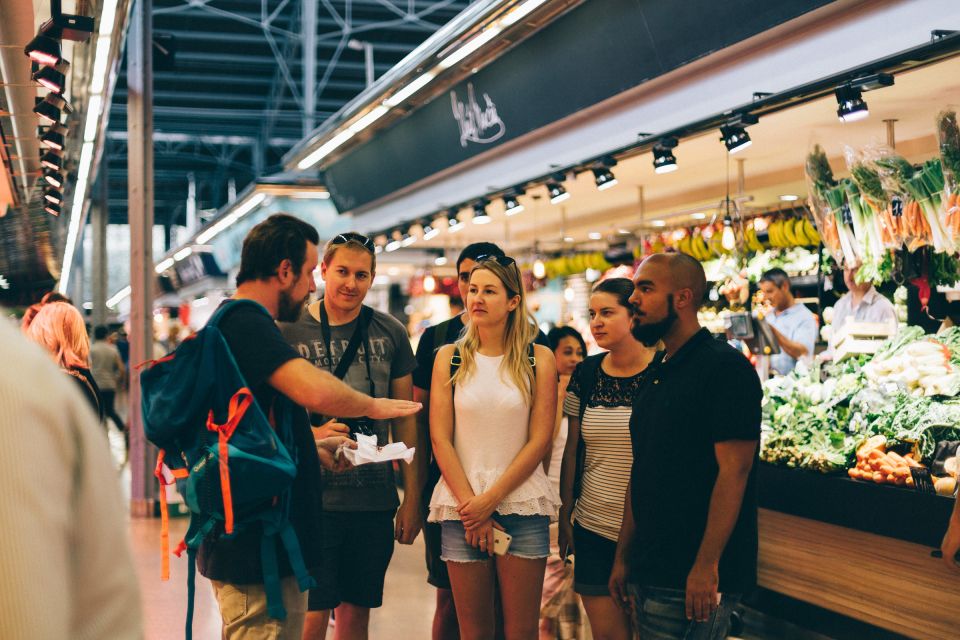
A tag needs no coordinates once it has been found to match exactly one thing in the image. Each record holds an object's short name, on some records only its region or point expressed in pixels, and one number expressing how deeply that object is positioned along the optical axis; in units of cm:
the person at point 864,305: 597
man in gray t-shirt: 319
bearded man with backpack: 234
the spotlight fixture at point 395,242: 1185
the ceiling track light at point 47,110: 617
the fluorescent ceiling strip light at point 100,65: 609
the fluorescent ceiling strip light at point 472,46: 673
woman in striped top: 318
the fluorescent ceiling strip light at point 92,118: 762
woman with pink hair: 477
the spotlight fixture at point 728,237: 691
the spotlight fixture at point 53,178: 862
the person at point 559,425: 422
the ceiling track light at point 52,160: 807
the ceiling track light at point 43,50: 483
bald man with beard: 258
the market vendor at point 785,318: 699
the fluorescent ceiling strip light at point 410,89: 823
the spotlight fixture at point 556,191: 752
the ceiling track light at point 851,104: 441
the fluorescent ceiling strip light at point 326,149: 1036
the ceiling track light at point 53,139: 708
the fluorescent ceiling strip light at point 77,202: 1048
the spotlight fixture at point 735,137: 527
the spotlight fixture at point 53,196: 995
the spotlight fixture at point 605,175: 674
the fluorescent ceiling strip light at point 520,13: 618
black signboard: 542
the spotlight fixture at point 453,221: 974
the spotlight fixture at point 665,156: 598
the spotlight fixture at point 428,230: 1070
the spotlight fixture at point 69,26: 462
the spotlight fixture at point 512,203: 835
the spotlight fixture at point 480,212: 889
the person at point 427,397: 349
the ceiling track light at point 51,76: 524
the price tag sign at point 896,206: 498
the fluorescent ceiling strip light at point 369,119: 934
